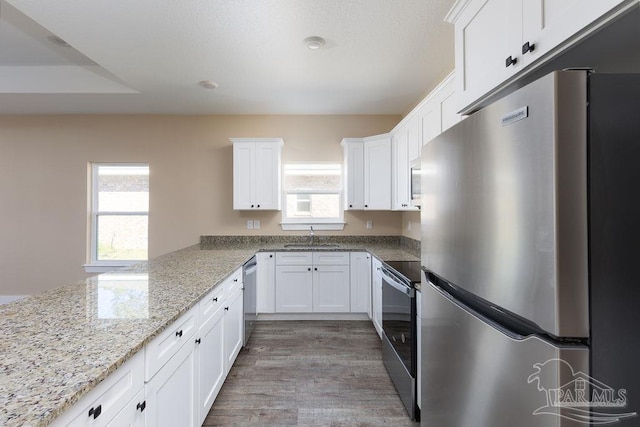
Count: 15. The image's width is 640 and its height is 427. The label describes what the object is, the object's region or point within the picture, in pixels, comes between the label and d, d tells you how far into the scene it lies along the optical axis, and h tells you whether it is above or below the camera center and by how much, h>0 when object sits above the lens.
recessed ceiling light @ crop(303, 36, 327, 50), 2.24 +1.36
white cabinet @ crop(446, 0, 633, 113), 0.84 +0.65
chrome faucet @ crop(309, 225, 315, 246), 4.01 -0.25
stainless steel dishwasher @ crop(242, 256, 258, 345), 2.80 -0.79
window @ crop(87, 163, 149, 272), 4.12 +0.08
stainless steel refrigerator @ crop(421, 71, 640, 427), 0.62 -0.08
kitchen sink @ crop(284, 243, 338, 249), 3.74 -0.38
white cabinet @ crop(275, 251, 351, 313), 3.54 -0.78
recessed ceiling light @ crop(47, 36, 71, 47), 2.49 +1.52
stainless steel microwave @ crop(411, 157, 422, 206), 2.44 +0.29
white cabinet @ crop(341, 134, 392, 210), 3.62 +0.57
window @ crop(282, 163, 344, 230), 4.13 +0.35
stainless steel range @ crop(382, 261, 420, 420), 1.82 -0.76
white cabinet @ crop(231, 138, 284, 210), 3.78 +0.56
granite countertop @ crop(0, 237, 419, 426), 0.71 -0.42
